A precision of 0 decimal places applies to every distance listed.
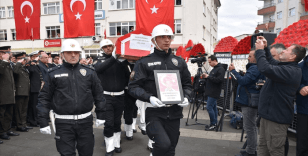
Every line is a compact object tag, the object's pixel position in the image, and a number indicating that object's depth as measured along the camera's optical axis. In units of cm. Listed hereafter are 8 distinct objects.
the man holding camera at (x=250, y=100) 423
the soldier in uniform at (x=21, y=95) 656
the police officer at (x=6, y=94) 583
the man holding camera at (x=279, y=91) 302
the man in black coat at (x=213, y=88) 638
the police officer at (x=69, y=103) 305
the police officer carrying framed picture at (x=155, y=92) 293
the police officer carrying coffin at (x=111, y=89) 453
